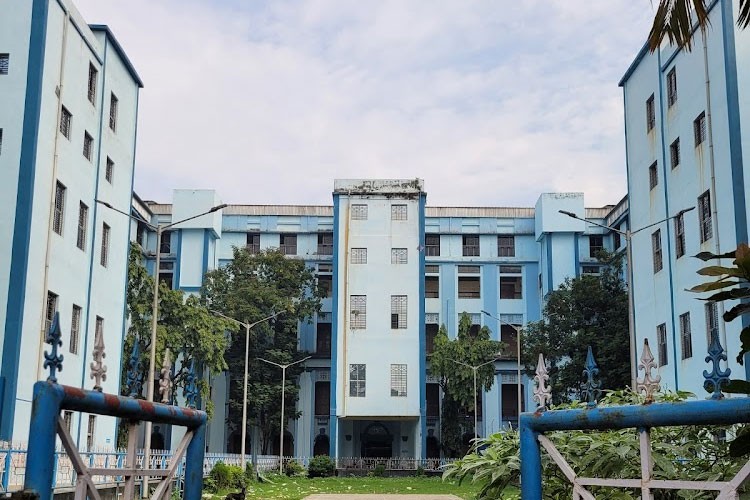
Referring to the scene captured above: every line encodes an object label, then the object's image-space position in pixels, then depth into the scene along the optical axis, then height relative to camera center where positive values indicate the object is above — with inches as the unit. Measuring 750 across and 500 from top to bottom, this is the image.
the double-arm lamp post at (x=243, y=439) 1522.6 -10.9
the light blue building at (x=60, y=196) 972.6 +264.8
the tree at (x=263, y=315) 2108.8 +261.2
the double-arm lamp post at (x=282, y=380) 1920.5 +112.3
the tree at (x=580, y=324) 1790.1 +216.1
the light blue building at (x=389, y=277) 2026.3 +365.5
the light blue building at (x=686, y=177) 1032.8 +314.9
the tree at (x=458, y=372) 2129.7 +138.0
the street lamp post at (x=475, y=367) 2060.8 +147.4
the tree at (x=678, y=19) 340.8 +151.8
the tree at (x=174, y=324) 1590.8 +186.5
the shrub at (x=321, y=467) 1945.1 -68.6
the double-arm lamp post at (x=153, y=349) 889.9 +78.0
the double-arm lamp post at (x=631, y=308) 889.4 +131.0
